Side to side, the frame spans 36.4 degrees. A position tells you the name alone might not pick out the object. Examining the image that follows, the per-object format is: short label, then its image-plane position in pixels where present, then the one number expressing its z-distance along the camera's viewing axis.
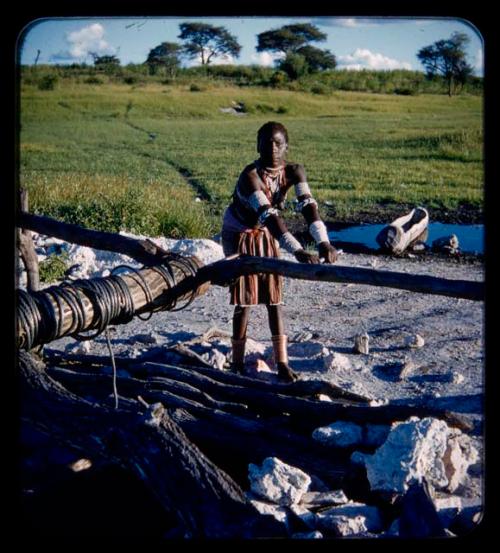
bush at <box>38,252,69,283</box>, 6.05
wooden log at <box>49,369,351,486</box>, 2.94
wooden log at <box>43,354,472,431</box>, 3.15
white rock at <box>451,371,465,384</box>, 4.09
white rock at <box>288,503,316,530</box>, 2.59
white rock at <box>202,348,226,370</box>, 4.26
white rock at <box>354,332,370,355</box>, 4.63
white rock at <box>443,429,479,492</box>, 2.82
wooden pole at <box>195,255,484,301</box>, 2.57
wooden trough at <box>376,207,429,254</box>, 7.23
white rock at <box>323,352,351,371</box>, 4.32
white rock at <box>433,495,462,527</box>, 2.58
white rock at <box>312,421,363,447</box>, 3.09
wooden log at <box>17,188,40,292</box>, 4.42
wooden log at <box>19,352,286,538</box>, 2.32
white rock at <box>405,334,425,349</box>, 4.74
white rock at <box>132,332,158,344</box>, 4.84
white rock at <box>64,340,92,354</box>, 4.56
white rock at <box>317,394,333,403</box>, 3.59
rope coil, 2.84
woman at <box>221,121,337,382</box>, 3.57
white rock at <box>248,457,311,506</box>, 2.74
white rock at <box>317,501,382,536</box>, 2.50
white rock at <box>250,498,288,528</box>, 2.62
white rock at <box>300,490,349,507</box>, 2.77
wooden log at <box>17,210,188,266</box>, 3.57
